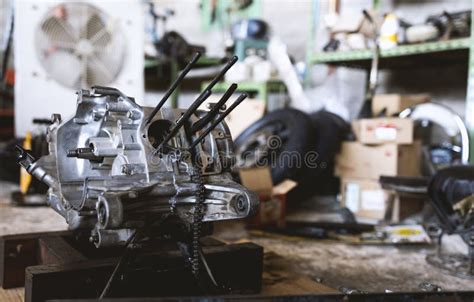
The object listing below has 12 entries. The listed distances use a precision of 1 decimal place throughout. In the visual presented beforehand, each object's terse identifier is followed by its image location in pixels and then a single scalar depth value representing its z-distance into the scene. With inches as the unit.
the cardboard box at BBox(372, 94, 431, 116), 114.3
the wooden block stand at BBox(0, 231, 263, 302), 44.9
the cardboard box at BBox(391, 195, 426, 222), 108.3
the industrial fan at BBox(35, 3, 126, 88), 139.8
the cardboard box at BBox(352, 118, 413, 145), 109.0
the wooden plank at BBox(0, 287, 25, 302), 53.9
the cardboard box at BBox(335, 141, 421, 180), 110.3
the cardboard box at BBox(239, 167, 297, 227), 97.0
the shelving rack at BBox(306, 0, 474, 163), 106.2
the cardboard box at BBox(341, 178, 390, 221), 110.0
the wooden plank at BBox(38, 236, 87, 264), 49.6
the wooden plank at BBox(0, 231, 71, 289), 57.1
